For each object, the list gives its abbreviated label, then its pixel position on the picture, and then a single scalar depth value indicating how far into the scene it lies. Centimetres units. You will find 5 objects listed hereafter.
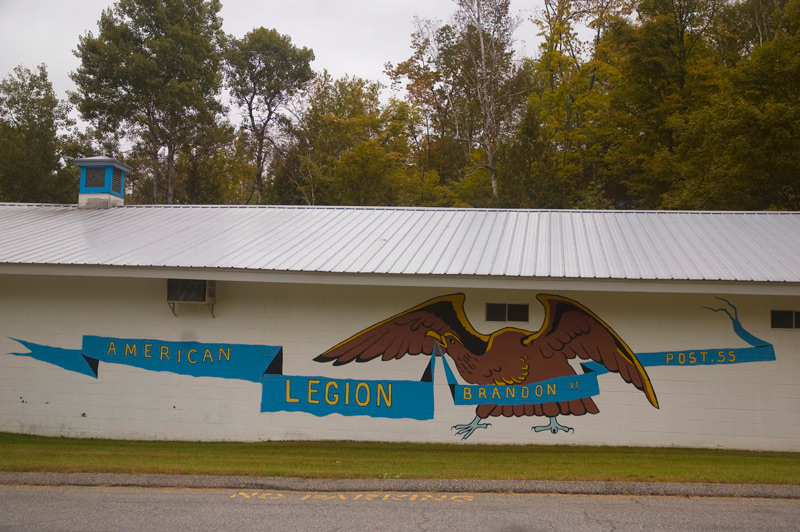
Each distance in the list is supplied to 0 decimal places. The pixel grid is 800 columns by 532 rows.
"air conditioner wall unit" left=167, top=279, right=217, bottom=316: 1087
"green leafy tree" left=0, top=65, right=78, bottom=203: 3862
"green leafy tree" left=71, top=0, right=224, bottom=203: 3584
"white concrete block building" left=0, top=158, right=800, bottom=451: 1009
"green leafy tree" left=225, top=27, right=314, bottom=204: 4031
